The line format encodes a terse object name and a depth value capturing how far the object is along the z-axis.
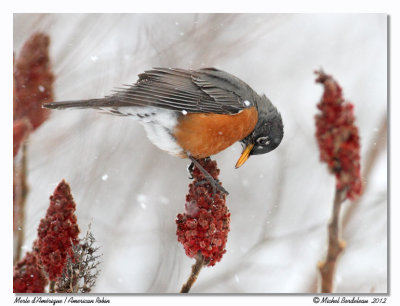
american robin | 5.22
